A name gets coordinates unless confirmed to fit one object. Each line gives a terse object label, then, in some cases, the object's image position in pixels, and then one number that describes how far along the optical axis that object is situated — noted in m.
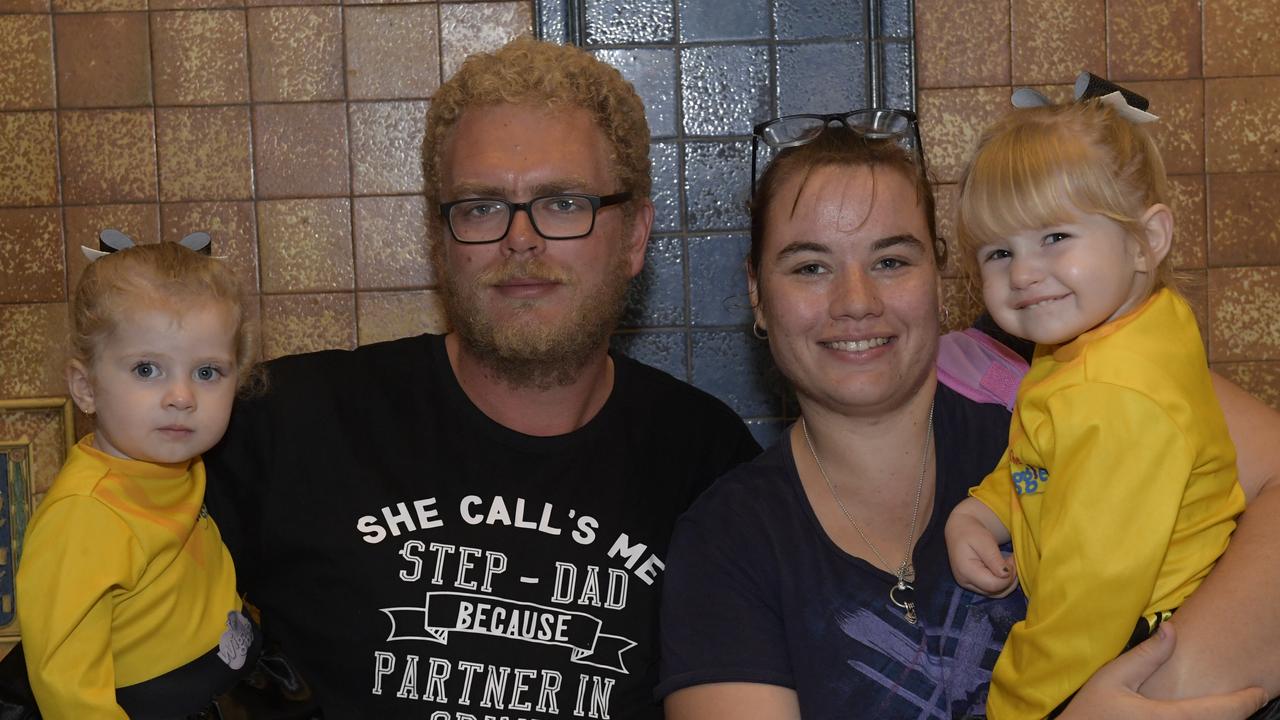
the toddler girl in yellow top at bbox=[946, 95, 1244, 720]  1.39
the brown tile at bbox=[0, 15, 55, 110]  2.64
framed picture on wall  2.65
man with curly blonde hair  1.88
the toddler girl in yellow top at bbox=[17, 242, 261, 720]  1.53
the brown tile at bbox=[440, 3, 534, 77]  2.65
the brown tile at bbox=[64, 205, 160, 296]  2.66
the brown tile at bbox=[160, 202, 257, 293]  2.66
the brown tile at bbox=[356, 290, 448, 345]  2.70
